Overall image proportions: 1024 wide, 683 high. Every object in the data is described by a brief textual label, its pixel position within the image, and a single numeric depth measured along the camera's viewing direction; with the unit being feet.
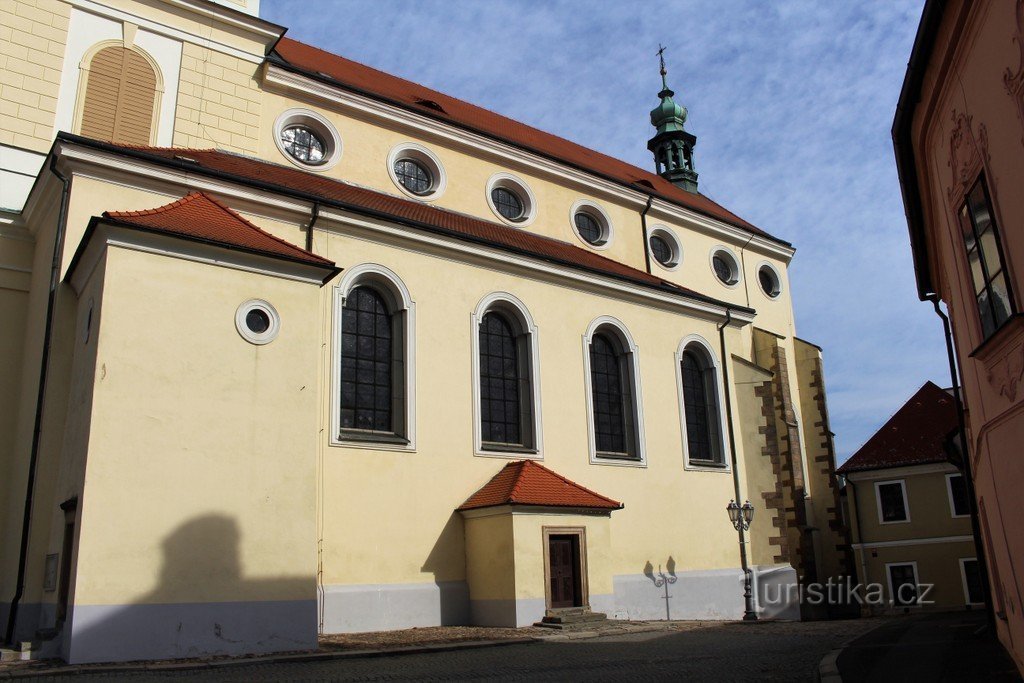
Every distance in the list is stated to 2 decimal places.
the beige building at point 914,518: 84.94
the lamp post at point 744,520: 56.95
